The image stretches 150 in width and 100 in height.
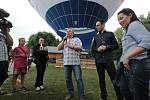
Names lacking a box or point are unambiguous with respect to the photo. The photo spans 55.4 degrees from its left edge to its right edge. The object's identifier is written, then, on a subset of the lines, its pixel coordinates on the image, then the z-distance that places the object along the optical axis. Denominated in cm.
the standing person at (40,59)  349
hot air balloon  982
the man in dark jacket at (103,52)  275
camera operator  253
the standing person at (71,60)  286
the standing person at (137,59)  174
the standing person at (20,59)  349
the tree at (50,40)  3428
